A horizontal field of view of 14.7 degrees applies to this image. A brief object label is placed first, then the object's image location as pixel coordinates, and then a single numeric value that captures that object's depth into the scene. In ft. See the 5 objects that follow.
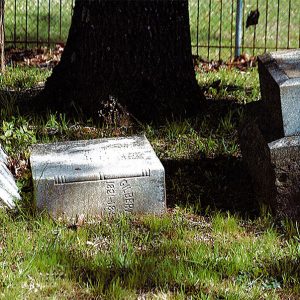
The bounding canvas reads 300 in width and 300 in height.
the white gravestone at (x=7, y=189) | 23.51
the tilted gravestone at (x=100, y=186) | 23.10
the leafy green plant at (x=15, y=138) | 28.10
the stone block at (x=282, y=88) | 22.94
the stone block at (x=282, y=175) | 22.86
